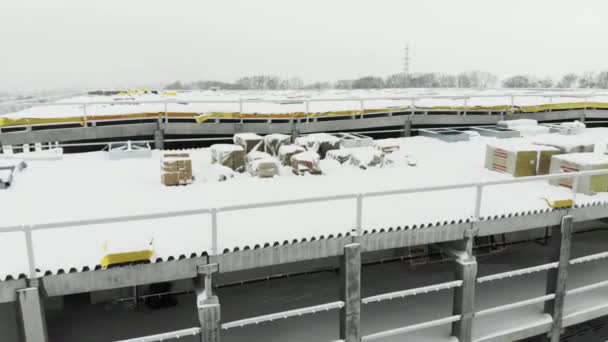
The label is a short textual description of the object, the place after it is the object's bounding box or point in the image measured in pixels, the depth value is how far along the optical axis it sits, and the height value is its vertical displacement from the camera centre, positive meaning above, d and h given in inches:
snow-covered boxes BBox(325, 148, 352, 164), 485.4 -75.2
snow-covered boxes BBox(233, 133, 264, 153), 507.8 -62.8
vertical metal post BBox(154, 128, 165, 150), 663.8 -76.7
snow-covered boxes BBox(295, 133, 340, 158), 529.3 -68.0
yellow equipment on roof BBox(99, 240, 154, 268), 237.8 -91.5
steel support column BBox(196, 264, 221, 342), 259.8 -129.8
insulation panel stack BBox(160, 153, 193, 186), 381.4 -71.3
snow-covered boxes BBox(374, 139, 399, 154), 521.7 -70.5
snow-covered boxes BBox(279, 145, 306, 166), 466.9 -68.9
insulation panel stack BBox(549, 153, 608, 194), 372.5 -69.2
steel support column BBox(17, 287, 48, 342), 225.1 -117.0
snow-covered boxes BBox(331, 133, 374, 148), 589.9 -73.2
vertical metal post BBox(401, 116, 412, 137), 811.8 -74.1
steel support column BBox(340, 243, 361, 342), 290.6 -138.8
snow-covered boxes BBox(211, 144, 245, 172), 446.3 -70.3
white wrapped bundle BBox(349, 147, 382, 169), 466.3 -74.5
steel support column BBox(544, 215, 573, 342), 351.6 -154.1
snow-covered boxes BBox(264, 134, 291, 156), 517.7 -65.1
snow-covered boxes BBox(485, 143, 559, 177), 419.2 -69.1
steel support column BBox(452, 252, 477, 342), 322.3 -155.4
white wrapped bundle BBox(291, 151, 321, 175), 430.3 -74.5
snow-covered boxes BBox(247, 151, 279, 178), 416.5 -75.7
